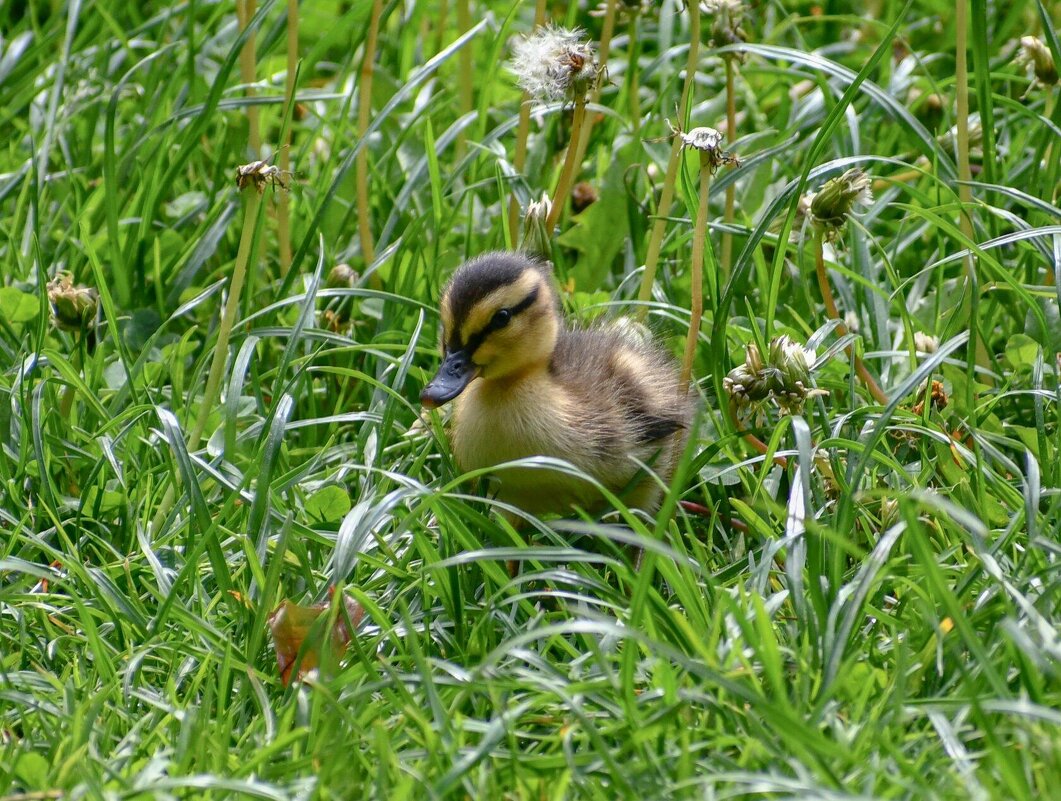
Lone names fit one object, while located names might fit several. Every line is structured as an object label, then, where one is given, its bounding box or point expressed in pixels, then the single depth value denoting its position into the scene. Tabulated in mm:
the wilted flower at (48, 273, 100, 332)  6684
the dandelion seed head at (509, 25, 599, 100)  6070
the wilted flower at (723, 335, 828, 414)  5605
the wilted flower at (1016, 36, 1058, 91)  7012
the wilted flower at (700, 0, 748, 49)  7121
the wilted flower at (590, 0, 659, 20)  7465
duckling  5910
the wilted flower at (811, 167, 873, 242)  5797
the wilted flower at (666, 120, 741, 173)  5457
